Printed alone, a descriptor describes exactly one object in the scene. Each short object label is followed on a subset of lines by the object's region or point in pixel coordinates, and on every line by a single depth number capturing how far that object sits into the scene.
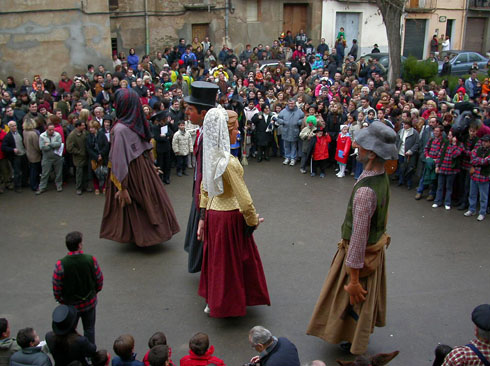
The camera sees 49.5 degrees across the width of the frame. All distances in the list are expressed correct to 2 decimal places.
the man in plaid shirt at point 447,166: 8.66
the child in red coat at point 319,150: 10.49
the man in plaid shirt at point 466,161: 8.54
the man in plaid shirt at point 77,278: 4.39
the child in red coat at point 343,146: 10.43
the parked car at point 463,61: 20.94
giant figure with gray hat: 4.23
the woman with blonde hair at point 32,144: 9.64
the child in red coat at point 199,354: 4.02
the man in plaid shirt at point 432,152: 8.96
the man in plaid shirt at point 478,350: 3.38
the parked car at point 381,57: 20.12
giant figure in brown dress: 6.58
